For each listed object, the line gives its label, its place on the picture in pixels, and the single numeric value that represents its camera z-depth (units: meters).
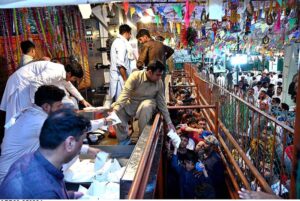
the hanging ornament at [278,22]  6.98
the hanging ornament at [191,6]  4.58
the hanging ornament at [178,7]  6.35
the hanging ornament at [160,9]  8.23
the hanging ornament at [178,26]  12.56
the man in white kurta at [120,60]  4.67
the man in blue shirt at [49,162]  1.48
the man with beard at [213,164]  4.28
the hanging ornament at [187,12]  4.43
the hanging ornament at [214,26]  11.33
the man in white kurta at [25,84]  3.42
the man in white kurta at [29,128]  2.61
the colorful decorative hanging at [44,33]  4.28
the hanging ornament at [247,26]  7.97
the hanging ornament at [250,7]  5.36
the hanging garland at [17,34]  4.44
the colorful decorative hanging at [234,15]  6.02
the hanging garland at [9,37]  4.27
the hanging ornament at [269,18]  6.76
